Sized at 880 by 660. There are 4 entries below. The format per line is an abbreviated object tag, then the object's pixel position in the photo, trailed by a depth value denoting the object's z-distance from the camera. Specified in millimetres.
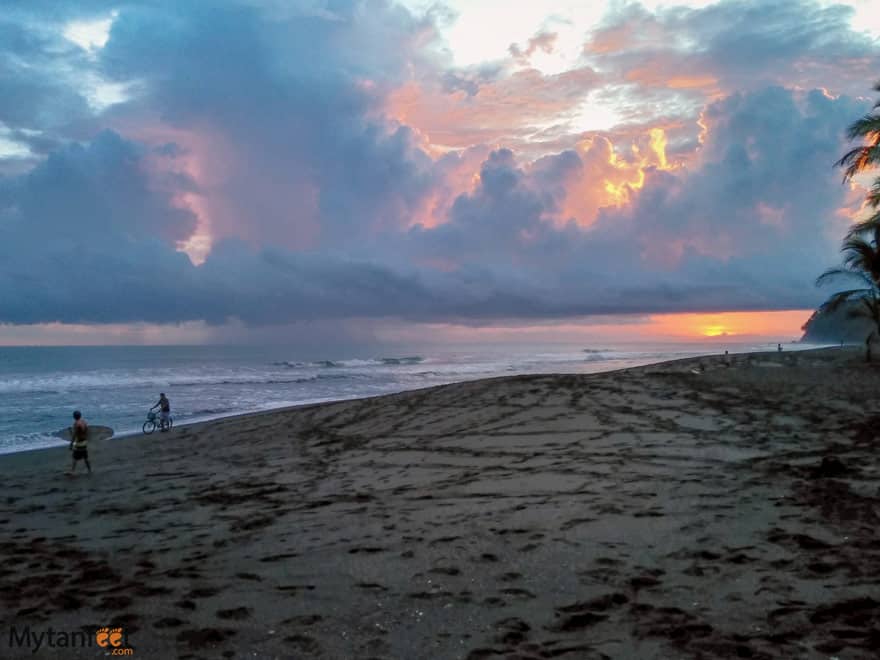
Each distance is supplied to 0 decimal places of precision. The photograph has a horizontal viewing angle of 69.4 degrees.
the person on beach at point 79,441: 13414
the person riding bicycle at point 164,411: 20781
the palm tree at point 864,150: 18641
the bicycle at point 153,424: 20891
